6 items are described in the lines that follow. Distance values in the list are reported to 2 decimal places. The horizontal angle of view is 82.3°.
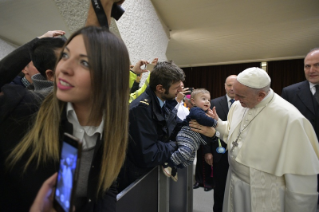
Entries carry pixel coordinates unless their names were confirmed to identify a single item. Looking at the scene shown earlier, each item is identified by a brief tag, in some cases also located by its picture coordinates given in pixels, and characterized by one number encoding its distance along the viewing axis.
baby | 1.51
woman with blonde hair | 0.61
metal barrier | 1.19
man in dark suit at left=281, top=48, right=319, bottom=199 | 2.36
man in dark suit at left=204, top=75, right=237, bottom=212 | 2.59
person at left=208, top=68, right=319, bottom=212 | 1.57
